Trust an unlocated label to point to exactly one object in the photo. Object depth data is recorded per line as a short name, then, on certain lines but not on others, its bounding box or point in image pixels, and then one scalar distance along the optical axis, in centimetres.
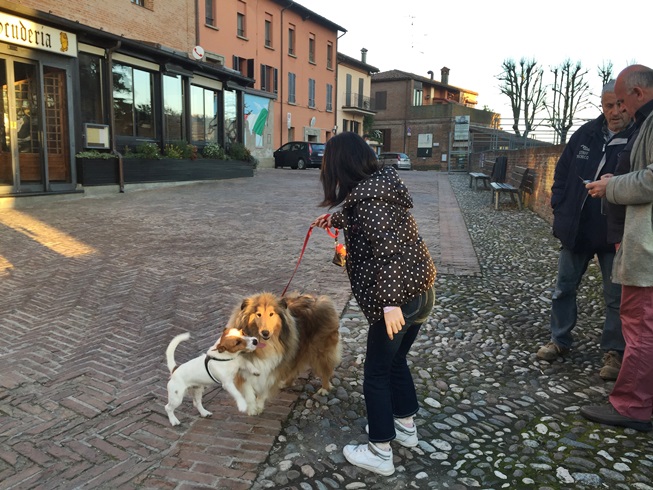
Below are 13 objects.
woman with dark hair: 237
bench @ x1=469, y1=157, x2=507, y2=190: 1691
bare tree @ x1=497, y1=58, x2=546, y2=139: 4303
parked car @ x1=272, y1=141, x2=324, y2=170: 3075
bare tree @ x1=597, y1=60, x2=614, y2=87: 3297
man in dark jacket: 361
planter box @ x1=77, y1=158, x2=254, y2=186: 1402
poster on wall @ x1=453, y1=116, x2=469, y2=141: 3653
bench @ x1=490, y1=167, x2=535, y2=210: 1286
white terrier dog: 285
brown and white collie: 298
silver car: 3850
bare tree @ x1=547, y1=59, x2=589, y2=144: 3766
